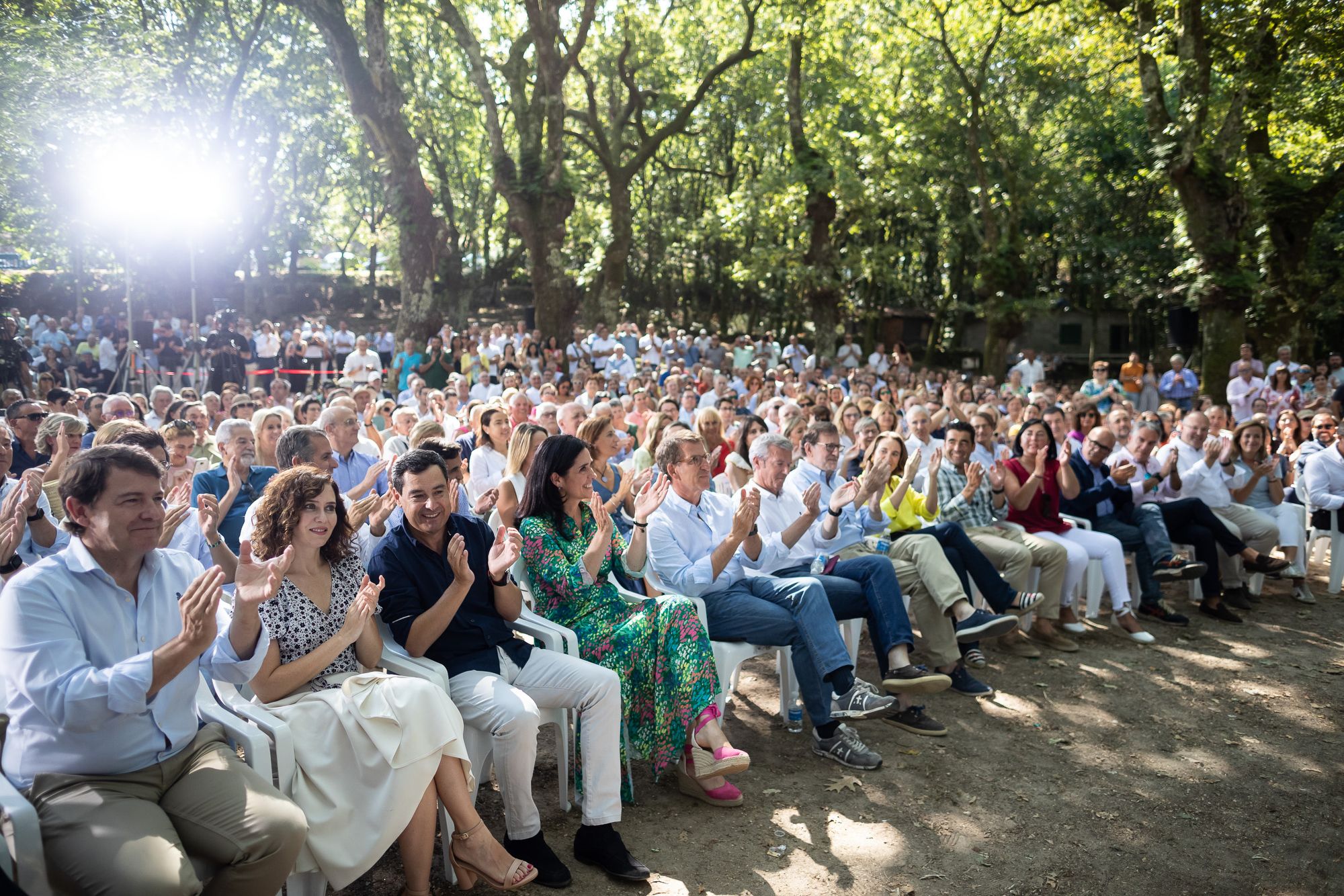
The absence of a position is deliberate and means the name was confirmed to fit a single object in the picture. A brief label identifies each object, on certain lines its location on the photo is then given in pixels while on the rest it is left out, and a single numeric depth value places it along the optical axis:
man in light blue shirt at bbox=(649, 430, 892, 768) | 4.08
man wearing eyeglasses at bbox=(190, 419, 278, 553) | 4.44
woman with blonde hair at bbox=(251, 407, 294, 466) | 5.12
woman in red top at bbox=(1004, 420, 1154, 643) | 5.87
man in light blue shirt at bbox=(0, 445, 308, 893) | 2.27
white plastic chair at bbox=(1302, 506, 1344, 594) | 6.97
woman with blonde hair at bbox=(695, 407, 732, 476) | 6.98
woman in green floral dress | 3.59
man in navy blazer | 6.27
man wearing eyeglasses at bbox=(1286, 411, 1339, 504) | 7.00
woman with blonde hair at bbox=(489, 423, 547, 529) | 4.63
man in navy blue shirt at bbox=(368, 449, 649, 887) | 3.14
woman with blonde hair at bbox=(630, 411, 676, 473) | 6.52
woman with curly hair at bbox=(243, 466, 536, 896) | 2.74
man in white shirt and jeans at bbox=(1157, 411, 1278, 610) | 6.86
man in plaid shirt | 5.61
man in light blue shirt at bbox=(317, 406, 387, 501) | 5.32
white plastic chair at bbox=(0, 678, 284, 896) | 2.19
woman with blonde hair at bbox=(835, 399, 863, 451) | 7.93
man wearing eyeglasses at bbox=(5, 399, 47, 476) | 5.38
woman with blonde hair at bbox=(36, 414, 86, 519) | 4.83
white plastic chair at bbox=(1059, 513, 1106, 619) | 6.00
